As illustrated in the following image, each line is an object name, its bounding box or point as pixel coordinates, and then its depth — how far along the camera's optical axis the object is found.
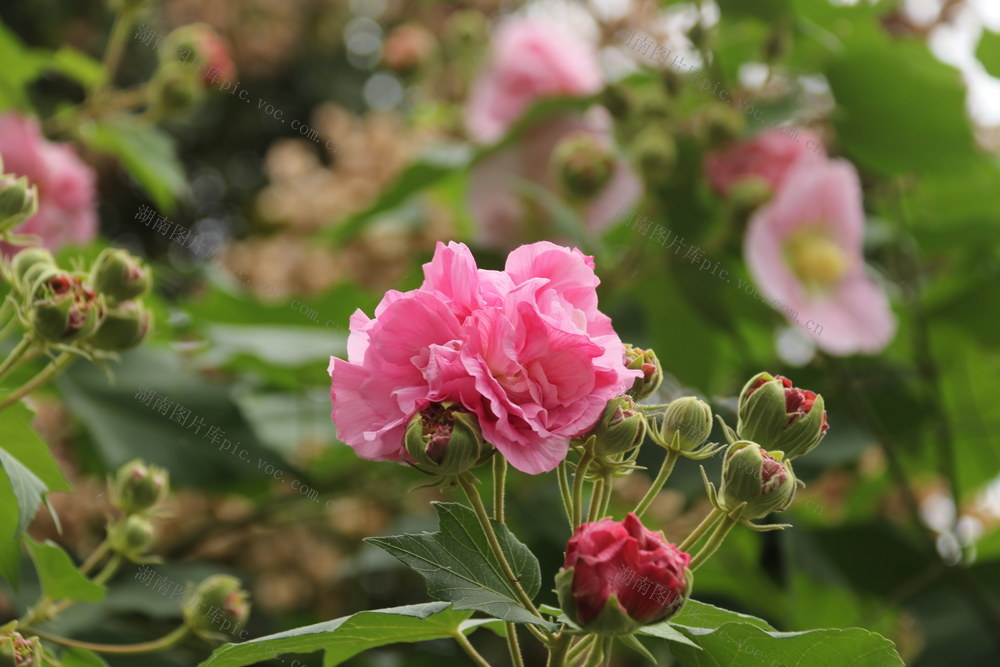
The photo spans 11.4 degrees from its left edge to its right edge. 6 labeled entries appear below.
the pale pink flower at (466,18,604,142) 2.66
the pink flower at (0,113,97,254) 2.00
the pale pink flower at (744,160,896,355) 2.18
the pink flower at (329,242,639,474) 1.51
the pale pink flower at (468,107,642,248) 2.34
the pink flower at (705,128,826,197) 2.30
